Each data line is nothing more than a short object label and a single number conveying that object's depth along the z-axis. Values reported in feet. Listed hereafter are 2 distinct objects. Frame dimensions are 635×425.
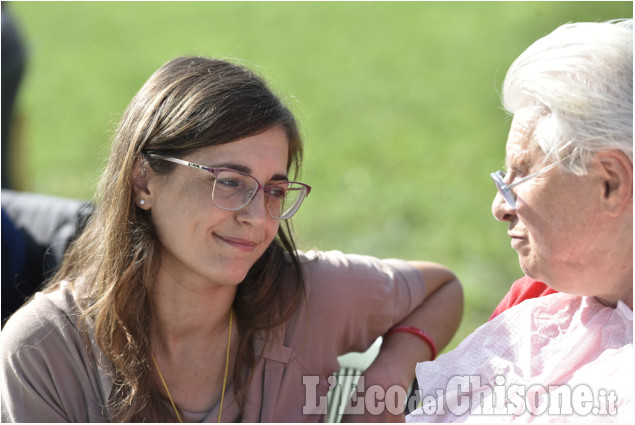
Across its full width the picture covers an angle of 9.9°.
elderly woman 9.93
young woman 10.44
